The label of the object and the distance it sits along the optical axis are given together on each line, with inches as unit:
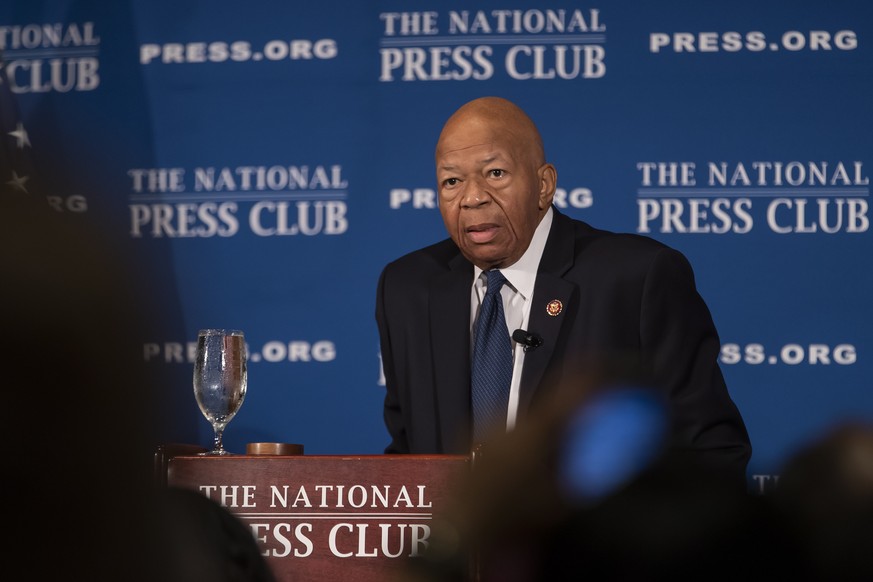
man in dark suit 310.6
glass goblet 302.3
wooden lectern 293.8
